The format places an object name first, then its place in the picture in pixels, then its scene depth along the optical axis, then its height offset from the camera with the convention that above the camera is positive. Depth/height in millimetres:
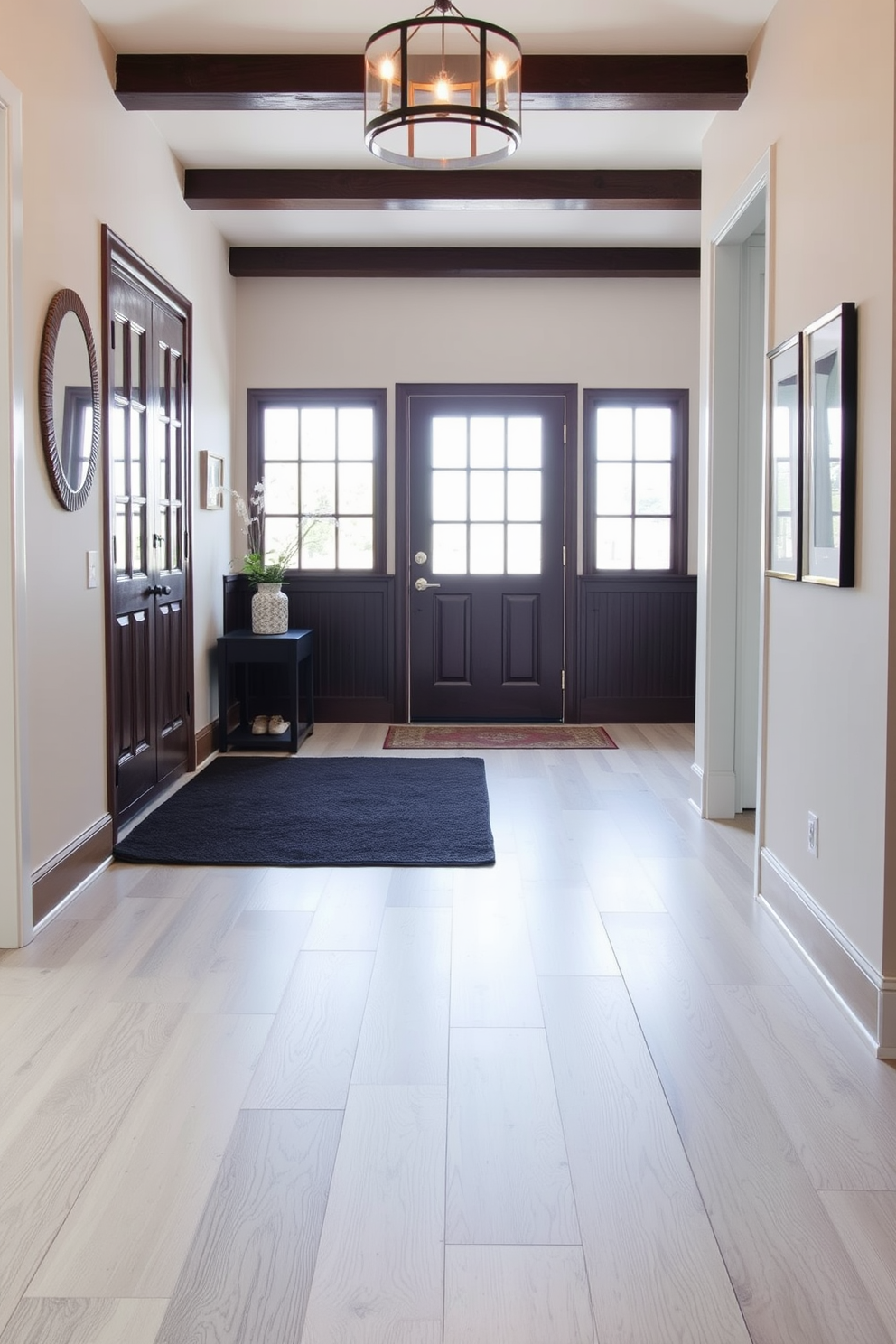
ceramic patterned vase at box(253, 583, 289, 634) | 6512 -143
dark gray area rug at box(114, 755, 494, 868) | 4254 -957
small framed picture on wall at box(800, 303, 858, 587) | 2857 +344
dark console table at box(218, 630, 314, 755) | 6281 -589
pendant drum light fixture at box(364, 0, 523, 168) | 2885 +1282
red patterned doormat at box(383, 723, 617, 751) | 6613 -903
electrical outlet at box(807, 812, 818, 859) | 3217 -702
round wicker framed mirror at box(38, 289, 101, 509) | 3545 +600
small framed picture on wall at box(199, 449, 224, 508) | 6176 +563
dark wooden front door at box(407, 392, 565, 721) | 7344 +223
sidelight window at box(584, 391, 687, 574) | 7332 +642
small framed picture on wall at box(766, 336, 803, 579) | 3377 +369
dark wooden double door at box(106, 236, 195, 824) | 4473 +208
